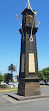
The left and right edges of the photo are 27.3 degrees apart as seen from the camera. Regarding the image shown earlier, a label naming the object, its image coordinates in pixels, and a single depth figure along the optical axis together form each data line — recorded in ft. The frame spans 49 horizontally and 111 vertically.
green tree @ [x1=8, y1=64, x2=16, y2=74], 217.77
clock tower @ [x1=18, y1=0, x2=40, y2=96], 53.52
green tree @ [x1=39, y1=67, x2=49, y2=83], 166.91
